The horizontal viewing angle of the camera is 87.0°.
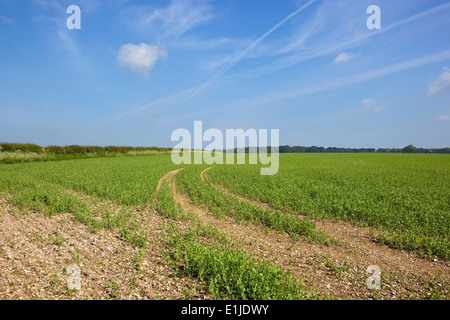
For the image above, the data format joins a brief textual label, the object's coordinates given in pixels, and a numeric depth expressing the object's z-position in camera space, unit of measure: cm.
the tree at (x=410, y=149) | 17325
